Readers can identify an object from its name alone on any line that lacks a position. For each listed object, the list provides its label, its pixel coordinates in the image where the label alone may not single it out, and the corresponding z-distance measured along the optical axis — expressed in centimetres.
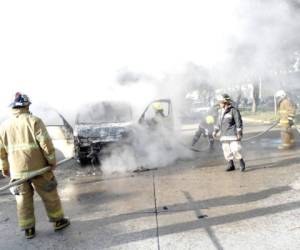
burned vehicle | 986
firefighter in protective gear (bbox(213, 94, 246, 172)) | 854
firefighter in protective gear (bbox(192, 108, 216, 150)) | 1274
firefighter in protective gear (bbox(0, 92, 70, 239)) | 528
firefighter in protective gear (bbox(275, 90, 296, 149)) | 1127
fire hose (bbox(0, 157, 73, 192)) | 520
